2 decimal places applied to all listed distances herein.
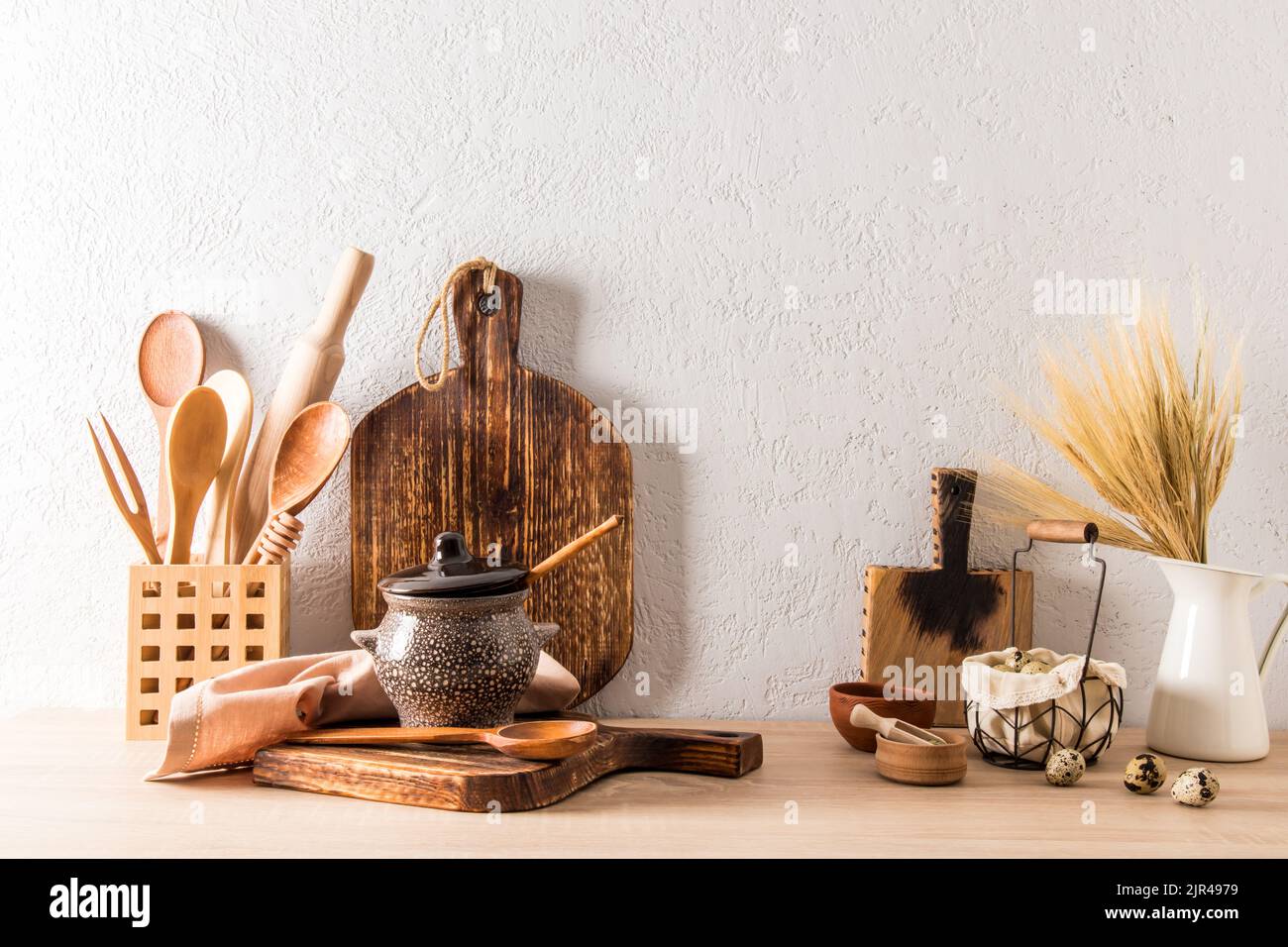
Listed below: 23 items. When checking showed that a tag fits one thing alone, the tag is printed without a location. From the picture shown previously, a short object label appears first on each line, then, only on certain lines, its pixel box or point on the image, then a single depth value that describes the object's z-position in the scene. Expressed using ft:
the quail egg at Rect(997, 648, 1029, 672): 3.19
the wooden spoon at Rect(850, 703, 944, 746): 3.10
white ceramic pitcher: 3.19
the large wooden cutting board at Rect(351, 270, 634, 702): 3.63
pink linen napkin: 2.89
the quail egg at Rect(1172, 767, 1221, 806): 2.73
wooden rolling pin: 3.53
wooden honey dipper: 3.33
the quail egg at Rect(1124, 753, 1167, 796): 2.84
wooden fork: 3.27
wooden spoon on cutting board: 2.78
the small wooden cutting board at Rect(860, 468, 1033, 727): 3.56
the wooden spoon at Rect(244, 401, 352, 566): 3.39
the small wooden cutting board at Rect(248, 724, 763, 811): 2.68
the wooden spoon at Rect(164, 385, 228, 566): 3.25
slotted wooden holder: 3.31
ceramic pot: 2.93
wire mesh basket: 3.05
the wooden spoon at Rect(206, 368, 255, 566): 3.46
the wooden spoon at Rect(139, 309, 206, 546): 3.63
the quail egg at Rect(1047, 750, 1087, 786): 2.90
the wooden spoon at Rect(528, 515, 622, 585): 3.15
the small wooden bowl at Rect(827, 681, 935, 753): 3.25
